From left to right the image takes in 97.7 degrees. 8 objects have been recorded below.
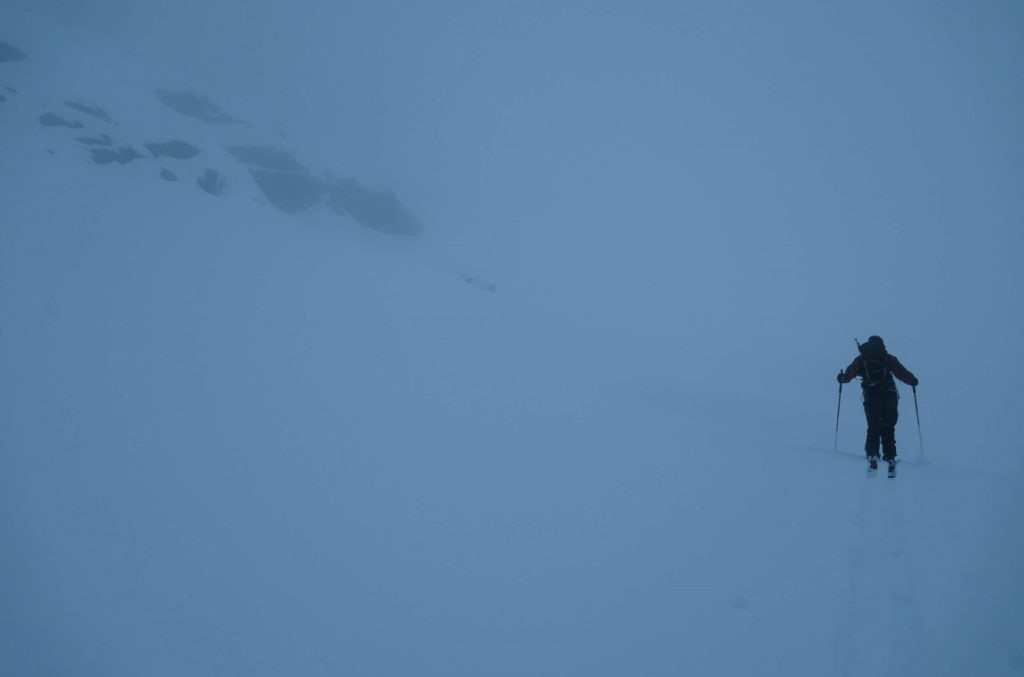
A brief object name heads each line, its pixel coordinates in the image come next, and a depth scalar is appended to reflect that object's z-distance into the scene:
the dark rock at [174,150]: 34.99
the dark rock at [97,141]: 31.46
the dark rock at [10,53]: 37.59
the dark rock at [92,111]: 34.94
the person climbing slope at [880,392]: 8.66
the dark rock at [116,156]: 30.63
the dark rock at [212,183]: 33.03
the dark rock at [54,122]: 31.44
